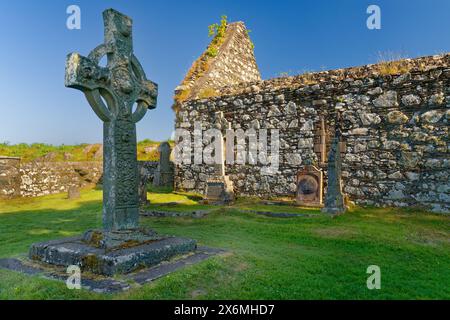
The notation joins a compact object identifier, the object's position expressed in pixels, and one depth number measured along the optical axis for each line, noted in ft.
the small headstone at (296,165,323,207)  31.96
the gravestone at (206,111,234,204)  35.91
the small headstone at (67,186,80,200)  39.75
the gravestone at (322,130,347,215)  28.07
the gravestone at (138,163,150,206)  34.14
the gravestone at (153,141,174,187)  46.32
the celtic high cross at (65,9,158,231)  14.70
